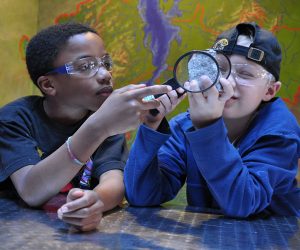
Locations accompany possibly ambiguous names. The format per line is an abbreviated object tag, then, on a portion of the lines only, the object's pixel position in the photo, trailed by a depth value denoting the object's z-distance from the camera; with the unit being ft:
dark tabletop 2.51
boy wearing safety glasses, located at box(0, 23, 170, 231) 3.13
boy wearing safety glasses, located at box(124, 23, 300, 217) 3.28
